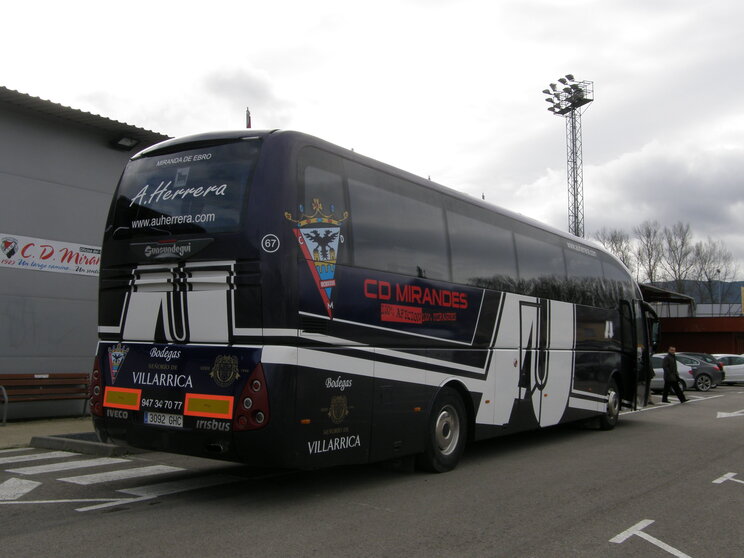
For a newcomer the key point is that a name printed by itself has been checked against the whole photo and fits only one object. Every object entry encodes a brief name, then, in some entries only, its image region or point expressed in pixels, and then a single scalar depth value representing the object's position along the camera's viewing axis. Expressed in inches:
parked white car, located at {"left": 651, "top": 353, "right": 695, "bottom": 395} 1034.1
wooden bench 502.0
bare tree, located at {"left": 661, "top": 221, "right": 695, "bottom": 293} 2719.0
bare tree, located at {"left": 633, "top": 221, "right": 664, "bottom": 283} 2711.6
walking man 838.5
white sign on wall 516.7
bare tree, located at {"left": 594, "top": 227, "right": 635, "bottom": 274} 2659.9
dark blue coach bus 255.4
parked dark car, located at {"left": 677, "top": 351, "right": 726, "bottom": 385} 1136.8
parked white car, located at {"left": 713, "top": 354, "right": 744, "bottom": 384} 1263.5
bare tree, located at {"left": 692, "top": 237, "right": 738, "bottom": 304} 2775.6
